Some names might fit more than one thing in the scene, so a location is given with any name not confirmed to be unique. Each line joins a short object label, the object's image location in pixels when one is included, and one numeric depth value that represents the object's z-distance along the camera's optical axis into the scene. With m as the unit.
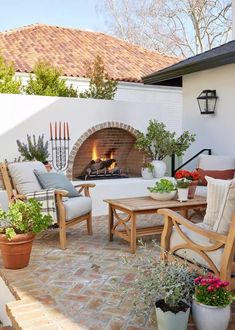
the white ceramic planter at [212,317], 2.42
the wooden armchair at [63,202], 4.51
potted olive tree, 7.45
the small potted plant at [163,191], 4.80
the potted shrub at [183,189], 4.70
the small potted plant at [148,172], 7.28
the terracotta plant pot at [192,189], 4.92
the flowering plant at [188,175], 4.94
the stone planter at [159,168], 7.43
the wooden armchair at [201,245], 2.65
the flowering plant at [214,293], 2.44
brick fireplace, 8.09
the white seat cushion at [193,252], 2.81
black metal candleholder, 6.96
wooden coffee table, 4.36
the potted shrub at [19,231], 3.70
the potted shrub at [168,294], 2.44
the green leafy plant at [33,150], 6.36
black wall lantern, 7.30
